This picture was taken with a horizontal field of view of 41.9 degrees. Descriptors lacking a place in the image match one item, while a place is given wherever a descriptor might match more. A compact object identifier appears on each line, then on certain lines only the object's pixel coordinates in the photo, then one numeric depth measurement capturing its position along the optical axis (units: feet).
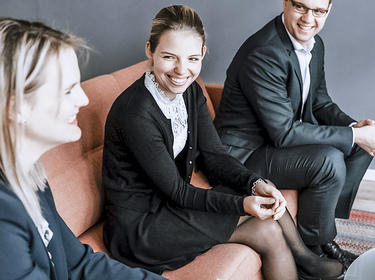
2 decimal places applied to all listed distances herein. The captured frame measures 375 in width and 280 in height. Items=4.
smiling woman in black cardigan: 5.08
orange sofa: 5.00
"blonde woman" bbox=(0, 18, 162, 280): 3.00
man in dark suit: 6.42
